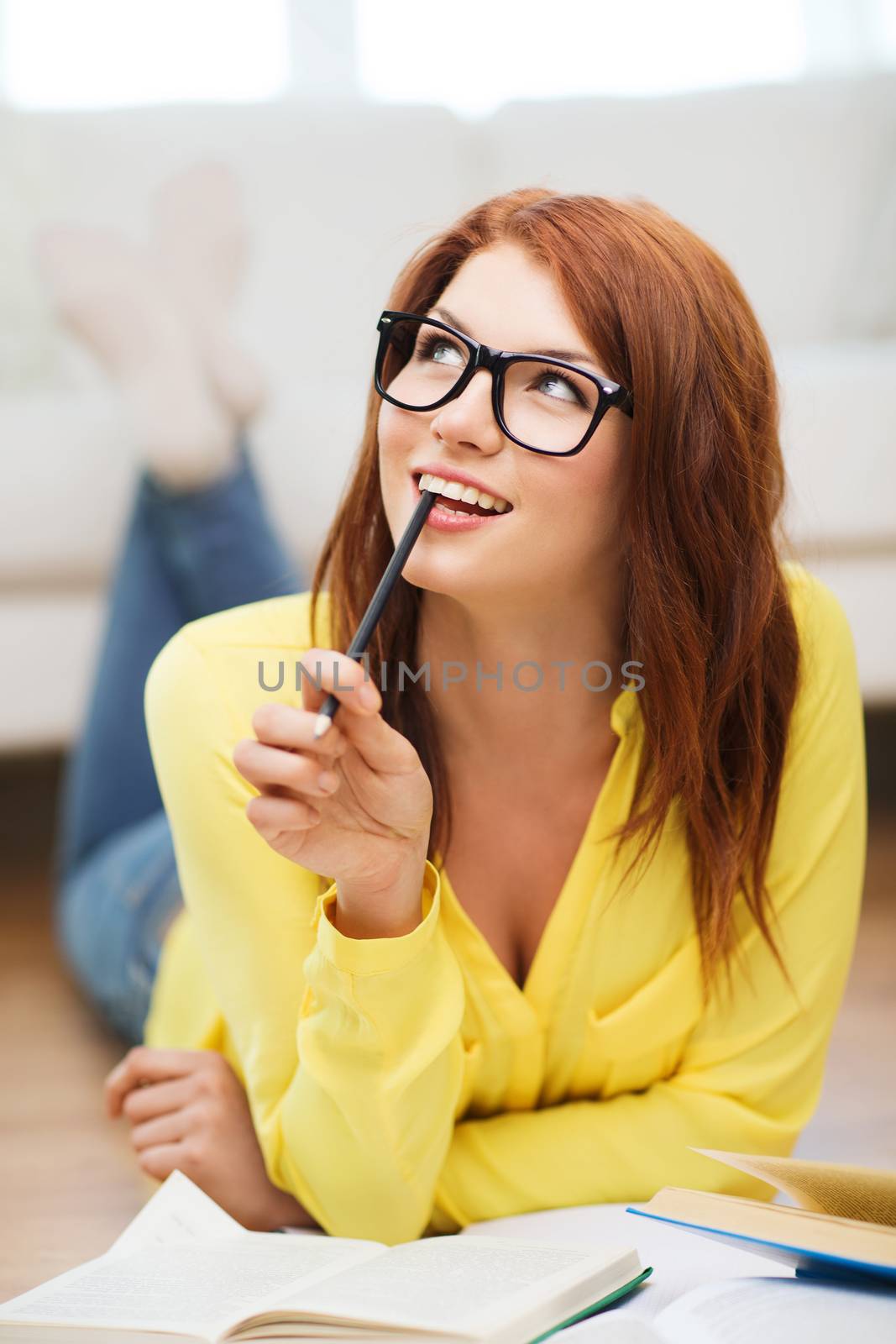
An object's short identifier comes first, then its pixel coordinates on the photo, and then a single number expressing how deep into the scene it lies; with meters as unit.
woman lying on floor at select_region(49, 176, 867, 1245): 2.20
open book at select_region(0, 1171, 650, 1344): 2.04
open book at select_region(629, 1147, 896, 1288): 2.03
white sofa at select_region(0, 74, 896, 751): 3.84
